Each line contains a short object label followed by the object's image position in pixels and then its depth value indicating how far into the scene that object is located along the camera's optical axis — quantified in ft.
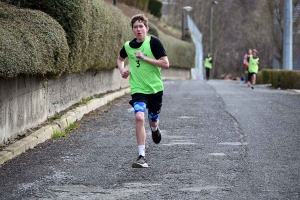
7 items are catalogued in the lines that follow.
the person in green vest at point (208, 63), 144.77
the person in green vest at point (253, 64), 93.91
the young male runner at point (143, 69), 27.63
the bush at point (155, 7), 192.34
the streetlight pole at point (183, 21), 189.25
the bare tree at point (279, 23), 145.49
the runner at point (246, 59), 109.89
